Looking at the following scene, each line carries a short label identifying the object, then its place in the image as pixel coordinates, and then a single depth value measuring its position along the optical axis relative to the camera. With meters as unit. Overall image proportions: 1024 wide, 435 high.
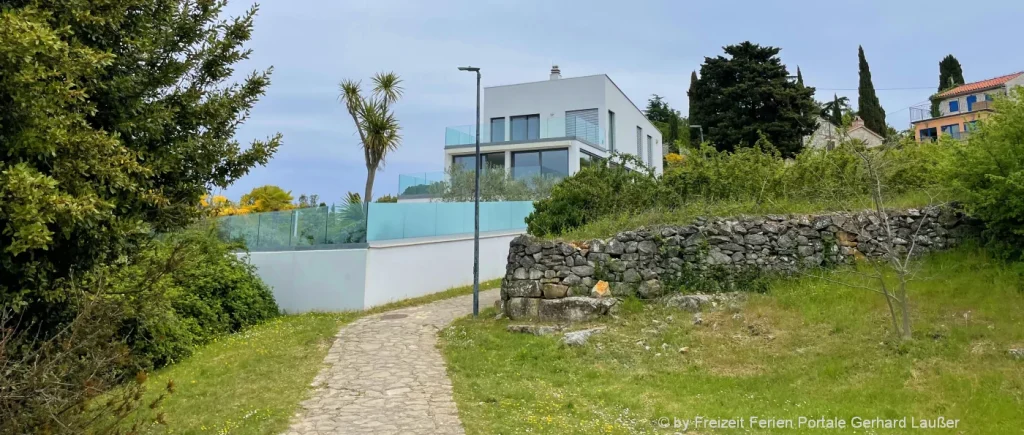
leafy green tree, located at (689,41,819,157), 27.92
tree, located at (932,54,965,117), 45.50
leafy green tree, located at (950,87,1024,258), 8.84
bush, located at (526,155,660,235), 13.79
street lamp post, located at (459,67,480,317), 12.23
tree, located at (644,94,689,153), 51.47
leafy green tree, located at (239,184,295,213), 36.62
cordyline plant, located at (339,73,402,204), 17.58
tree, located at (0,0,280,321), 3.92
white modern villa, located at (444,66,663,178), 26.48
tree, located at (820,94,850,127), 46.25
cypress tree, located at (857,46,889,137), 42.22
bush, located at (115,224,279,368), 6.76
